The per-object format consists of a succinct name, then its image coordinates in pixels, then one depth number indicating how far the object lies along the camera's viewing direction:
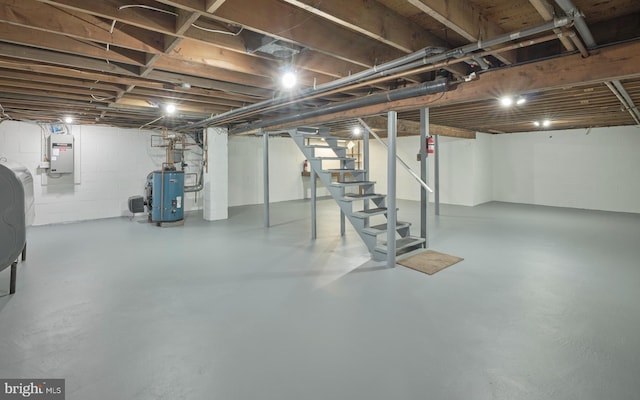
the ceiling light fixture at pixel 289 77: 2.90
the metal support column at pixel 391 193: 3.83
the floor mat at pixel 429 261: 3.71
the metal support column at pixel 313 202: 5.18
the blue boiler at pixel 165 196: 6.13
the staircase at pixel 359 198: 4.14
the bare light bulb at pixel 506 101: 4.39
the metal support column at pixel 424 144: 4.35
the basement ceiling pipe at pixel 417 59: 1.94
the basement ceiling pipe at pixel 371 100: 3.34
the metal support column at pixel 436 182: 7.02
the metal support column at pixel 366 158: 4.86
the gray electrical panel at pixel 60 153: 6.20
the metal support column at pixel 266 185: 5.95
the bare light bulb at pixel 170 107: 4.74
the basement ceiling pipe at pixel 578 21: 1.69
